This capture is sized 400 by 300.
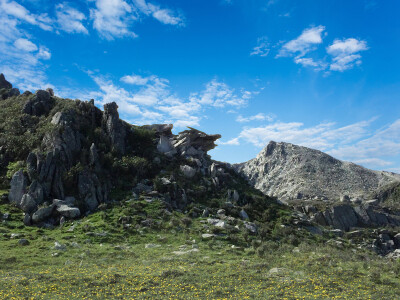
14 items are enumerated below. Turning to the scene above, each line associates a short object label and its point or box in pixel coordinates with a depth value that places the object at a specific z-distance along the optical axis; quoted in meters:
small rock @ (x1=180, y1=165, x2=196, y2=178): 49.94
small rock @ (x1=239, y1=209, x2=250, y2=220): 41.71
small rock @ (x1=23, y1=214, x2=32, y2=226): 32.34
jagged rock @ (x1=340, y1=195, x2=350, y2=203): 99.65
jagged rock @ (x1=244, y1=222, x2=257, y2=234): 34.97
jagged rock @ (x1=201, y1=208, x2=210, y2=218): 39.28
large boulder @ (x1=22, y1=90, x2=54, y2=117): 51.50
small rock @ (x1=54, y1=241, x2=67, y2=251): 25.83
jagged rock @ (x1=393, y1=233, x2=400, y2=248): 59.91
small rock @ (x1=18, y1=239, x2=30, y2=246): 26.34
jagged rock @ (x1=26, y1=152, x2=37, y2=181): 37.24
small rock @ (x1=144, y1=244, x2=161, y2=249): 28.32
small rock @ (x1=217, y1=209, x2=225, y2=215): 40.57
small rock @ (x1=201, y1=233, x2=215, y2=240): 31.05
